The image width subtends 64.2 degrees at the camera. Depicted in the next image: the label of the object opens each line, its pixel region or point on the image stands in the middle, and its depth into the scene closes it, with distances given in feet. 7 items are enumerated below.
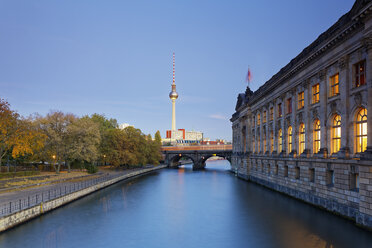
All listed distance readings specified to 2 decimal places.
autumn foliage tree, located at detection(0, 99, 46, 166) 139.23
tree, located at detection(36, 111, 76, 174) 184.39
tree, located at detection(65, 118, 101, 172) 190.19
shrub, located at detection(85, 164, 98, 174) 212.43
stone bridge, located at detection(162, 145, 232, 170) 379.96
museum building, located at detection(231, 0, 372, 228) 74.54
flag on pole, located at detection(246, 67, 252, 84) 234.79
